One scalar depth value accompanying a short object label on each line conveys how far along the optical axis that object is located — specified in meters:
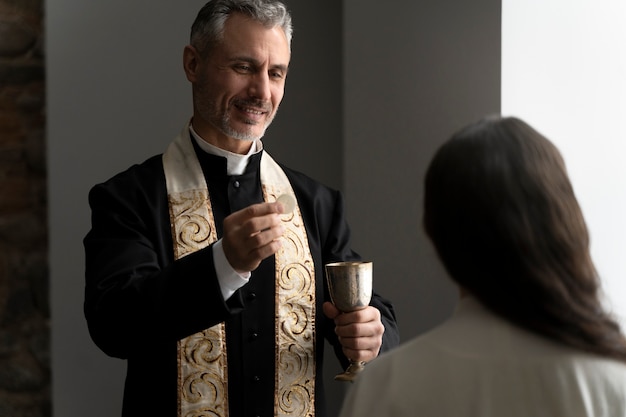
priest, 2.63
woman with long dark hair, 2.00
